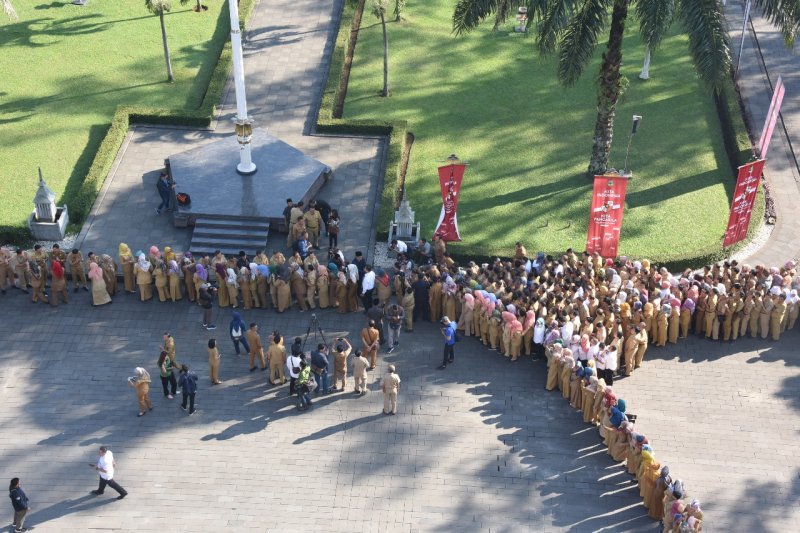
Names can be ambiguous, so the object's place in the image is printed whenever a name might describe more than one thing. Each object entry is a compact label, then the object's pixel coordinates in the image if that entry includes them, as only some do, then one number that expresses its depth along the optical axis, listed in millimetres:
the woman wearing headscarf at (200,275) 27281
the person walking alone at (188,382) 23609
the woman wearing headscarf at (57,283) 27125
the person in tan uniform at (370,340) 25312
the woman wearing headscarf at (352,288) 27359
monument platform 30562
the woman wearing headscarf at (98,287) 27062
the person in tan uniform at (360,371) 24328
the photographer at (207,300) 26453
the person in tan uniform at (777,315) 26562
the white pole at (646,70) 37438
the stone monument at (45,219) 29609
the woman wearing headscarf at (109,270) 27625
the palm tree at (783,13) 27000
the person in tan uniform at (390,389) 23844
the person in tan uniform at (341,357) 24469
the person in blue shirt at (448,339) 25234
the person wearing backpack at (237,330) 25562
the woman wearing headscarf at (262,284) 27297
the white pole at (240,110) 29906
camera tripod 26516
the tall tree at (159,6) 35344
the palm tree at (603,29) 27469
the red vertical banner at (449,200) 29000
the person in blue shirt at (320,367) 24312
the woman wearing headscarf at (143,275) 27438
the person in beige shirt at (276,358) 24547
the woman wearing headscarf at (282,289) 27234
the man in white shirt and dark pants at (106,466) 21438
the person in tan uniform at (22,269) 27531
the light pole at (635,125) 32594
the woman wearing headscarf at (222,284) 27344
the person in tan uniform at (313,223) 29562
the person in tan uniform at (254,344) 25033
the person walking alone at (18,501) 20594
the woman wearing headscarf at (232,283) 27281
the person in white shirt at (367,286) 27203
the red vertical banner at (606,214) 27812
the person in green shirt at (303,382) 23984
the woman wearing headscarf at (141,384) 23594
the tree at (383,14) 35438
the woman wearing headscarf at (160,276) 27531
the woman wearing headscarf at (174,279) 27500
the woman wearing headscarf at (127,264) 27969
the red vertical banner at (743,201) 28406
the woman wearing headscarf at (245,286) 27188
